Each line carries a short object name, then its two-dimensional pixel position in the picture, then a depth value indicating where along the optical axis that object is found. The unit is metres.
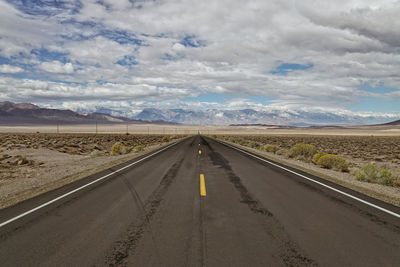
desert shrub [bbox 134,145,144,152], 26.23
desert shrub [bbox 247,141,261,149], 33.34
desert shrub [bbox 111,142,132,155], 24.88
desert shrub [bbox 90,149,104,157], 22.03
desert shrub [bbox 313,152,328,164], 17.63
